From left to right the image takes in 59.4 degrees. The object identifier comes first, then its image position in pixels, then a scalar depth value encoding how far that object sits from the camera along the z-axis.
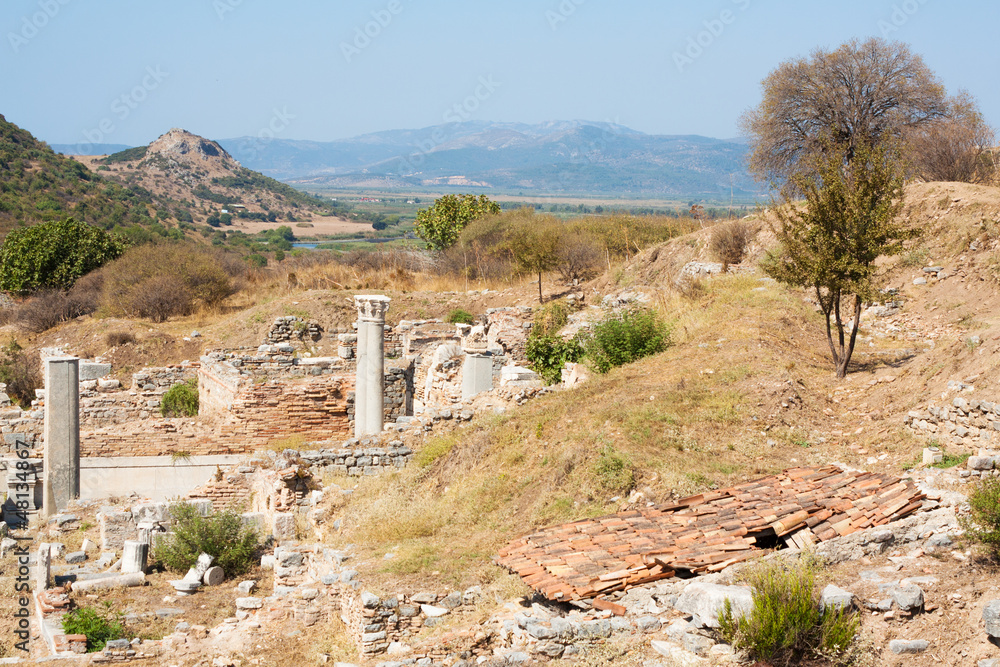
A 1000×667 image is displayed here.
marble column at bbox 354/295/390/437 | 14.95
